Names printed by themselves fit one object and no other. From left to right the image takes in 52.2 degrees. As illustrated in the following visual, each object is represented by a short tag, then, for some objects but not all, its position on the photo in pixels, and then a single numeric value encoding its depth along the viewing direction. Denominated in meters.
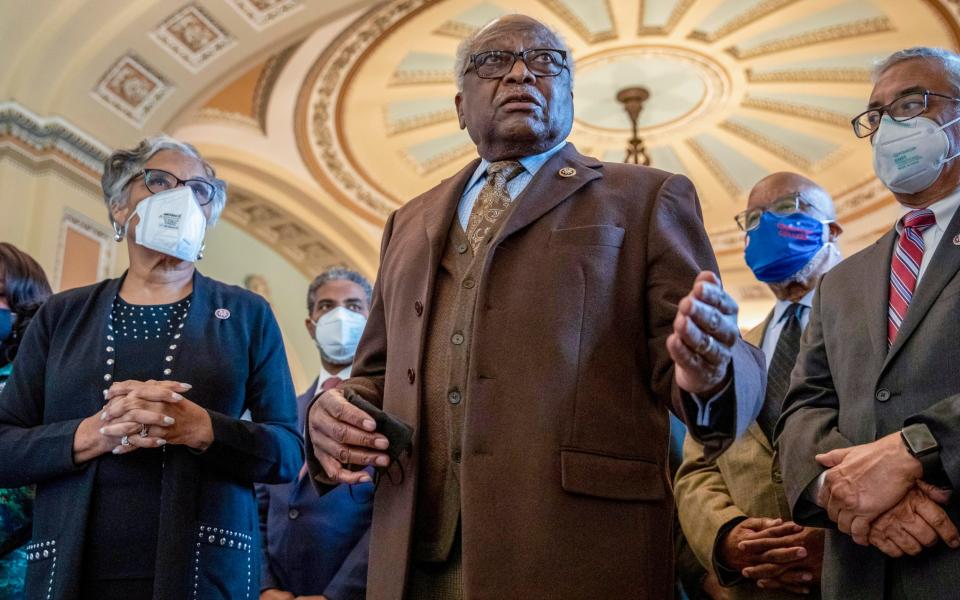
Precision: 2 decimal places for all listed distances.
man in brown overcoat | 1.58
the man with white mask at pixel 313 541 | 3.02
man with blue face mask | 2.41
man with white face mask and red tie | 1.85
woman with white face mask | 2.17
